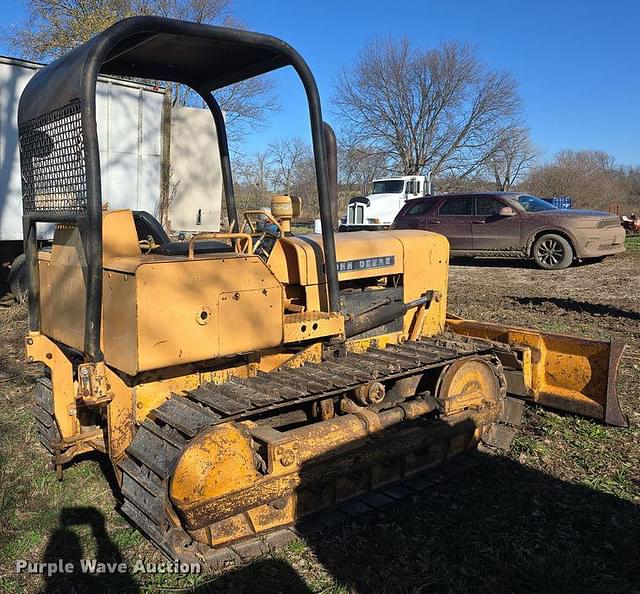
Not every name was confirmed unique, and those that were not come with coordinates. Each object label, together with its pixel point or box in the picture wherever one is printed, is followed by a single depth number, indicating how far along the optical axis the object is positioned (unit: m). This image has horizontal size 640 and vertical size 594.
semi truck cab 23.31
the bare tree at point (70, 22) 22.56
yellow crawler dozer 3.24
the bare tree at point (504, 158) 41.91
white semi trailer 10.51
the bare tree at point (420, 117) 41.62
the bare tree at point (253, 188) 37.72
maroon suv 14.04
